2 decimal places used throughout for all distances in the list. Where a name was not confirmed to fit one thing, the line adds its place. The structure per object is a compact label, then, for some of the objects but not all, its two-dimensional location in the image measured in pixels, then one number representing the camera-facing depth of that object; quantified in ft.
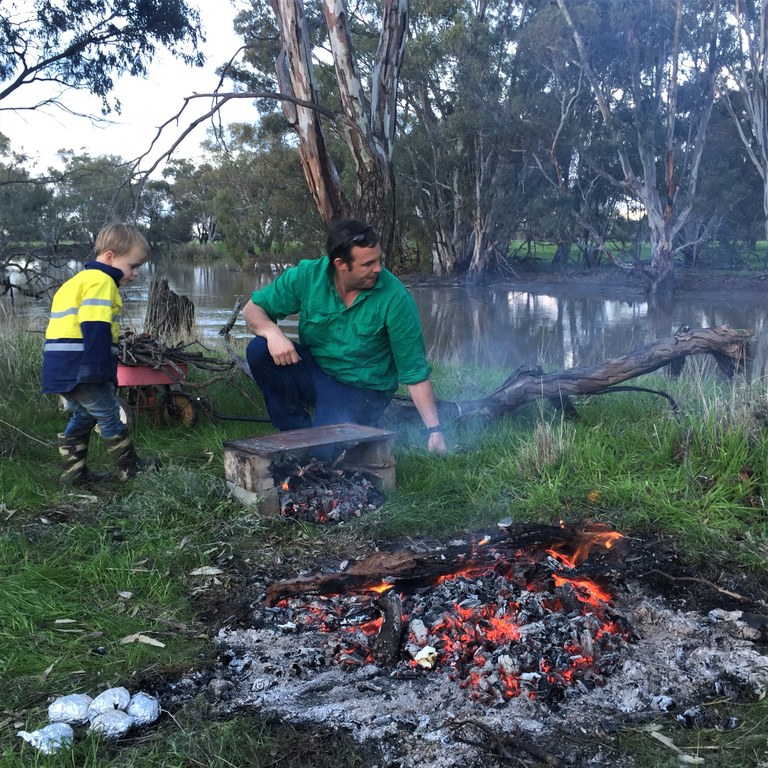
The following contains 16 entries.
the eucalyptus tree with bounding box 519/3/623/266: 77.46
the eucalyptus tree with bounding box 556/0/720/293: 70.08
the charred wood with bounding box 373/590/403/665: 8.18
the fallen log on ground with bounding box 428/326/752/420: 16.14
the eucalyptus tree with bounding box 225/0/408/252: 21.17
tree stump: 27.20
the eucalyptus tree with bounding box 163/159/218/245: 143.33
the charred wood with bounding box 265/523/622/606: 9.59
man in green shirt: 13.43
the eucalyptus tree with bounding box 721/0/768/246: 67.51
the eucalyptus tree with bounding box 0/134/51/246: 97.19
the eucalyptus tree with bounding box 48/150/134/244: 103.35
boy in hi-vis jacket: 13.14
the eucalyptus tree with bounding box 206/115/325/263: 102.37
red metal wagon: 17.22
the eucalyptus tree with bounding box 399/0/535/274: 83.25
